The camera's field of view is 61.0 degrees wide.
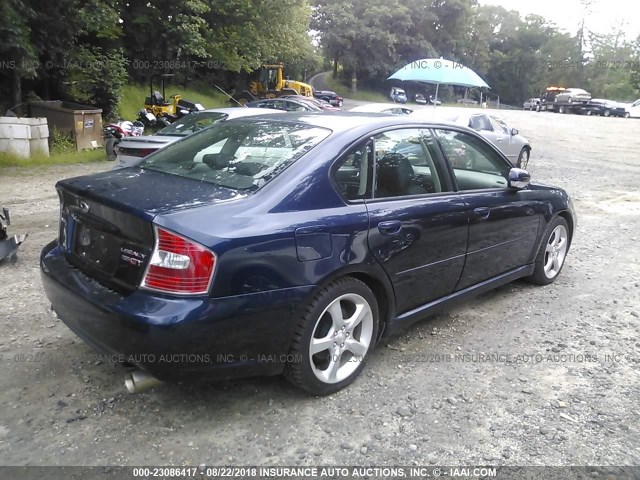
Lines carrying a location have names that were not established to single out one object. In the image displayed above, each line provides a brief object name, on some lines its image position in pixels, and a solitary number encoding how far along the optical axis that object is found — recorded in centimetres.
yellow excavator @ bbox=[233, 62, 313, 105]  2920
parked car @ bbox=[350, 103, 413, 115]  1348
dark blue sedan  253
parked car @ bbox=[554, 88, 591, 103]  4528
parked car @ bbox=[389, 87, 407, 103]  4820
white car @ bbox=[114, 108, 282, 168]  793
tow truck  4517
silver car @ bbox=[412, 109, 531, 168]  1161
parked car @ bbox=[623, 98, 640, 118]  4312
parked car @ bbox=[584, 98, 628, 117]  4266
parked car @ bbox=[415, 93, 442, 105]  5138
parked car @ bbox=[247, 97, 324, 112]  1534
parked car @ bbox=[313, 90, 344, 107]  3625
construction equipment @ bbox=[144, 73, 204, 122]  1642
